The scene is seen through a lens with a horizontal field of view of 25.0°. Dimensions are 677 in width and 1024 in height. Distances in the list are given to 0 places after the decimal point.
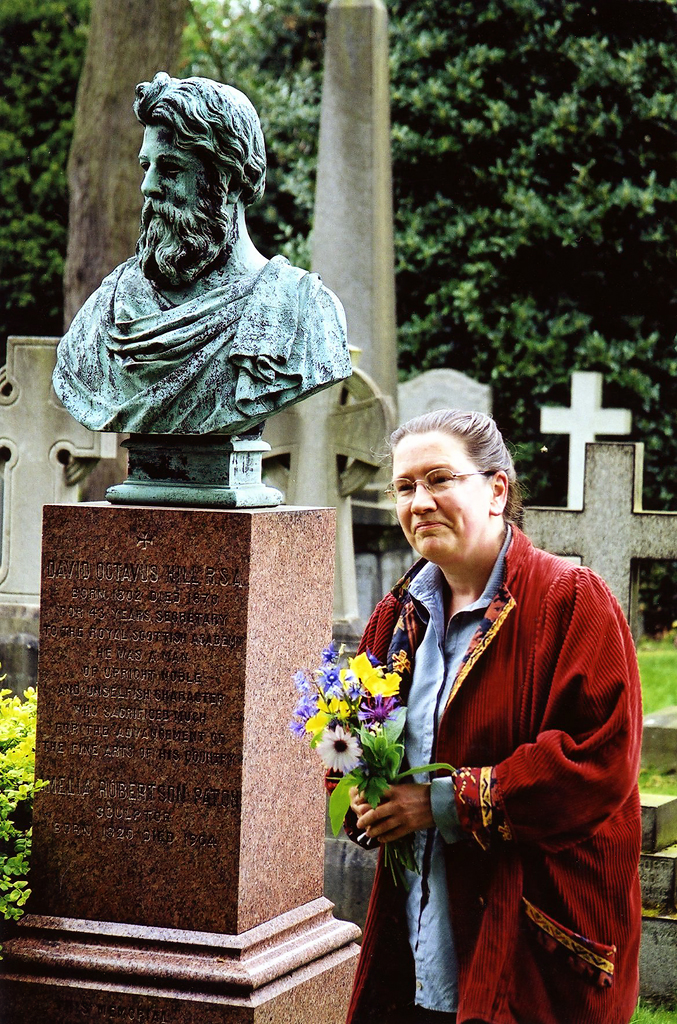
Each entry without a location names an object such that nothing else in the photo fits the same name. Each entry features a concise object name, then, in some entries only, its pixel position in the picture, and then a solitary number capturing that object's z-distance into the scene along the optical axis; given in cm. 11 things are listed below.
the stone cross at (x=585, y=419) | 915
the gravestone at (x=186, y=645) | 429
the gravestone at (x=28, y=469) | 790
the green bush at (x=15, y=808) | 445
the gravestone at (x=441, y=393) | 1158
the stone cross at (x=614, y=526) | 582
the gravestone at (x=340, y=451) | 776
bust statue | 446
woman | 294
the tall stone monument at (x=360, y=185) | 1024
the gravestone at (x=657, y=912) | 546
